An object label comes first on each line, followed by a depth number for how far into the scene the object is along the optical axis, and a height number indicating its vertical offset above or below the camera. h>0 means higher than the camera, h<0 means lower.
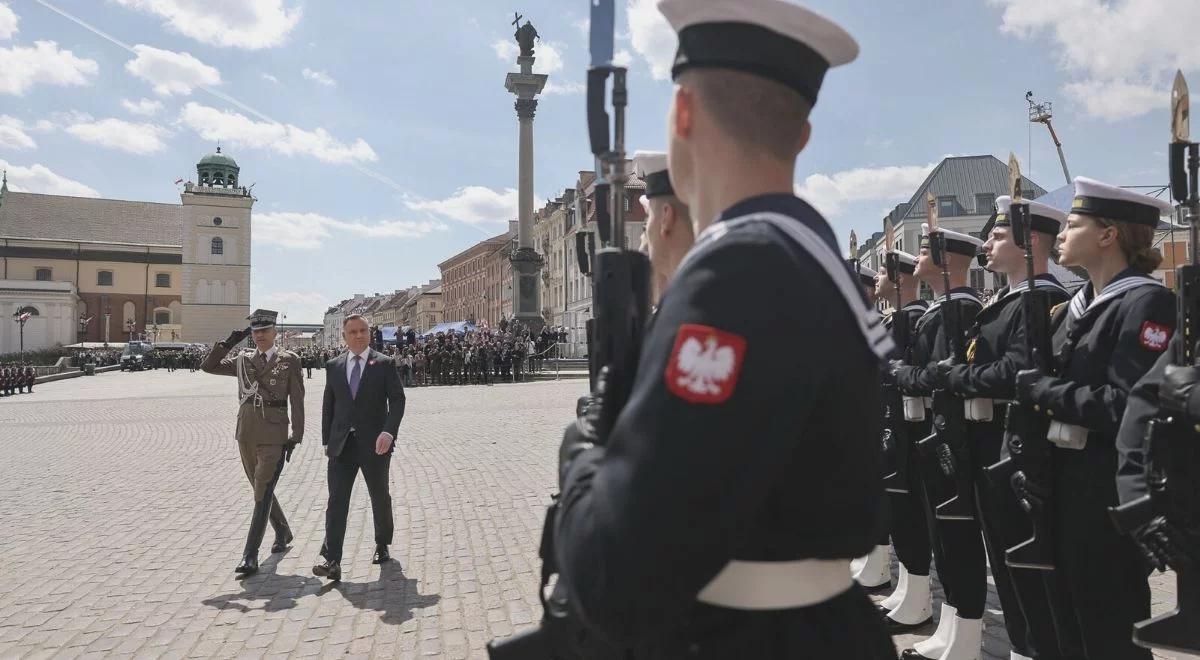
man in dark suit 6.74 -0.57
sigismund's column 40.31 +10.79
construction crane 42.00 +12.59
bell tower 94.25 +11.62
